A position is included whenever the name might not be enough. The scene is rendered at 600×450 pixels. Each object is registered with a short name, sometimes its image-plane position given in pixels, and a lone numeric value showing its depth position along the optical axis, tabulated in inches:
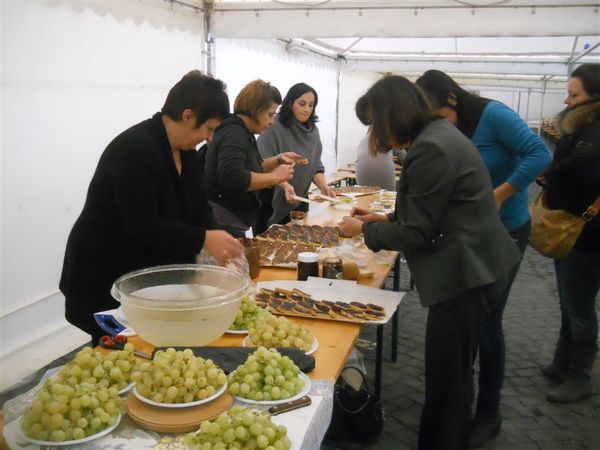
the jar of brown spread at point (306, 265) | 90.7
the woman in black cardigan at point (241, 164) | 108.2
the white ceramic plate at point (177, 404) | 46.5
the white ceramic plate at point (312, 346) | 62.1
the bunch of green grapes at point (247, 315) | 67.6
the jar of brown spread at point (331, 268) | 91.4
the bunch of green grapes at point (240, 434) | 40.8
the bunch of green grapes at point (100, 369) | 47.7
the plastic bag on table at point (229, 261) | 75.2
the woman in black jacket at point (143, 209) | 69.7
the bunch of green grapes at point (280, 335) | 60.9
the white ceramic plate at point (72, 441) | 41.5
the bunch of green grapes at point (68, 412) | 41.9
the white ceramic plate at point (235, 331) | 66.5
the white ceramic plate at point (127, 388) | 50.5
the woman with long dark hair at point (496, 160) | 90.4
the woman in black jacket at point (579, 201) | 102.9
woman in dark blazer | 69.4
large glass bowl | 54.7
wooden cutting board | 45.4
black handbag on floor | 94.0
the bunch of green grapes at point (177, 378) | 47.0
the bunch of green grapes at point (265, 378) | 50.1
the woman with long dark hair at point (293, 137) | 141.9
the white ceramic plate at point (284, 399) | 49.7
